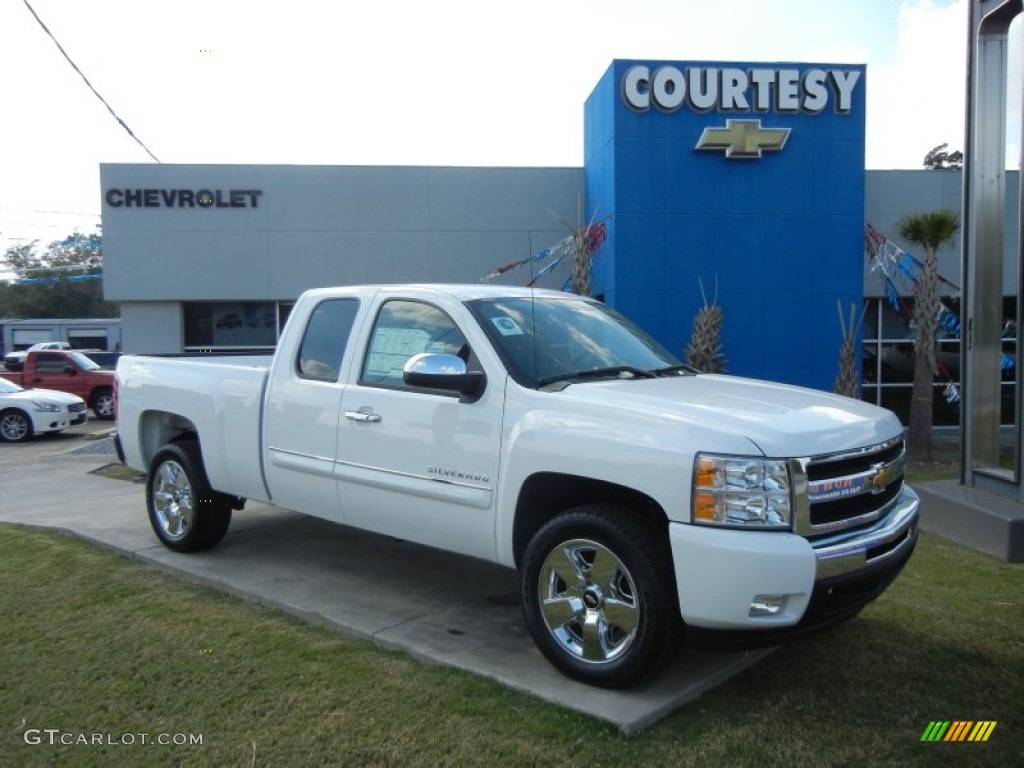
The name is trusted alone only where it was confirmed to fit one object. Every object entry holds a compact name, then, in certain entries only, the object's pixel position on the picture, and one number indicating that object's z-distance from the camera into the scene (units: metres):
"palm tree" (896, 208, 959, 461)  13.45
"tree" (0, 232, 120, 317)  66.88
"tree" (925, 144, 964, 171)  45.69
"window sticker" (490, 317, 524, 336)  4.84
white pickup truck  3.63
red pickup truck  20.33
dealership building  14.76
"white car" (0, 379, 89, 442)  17.05
